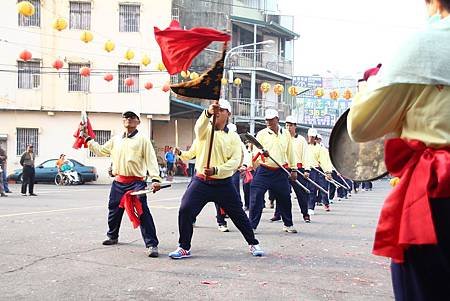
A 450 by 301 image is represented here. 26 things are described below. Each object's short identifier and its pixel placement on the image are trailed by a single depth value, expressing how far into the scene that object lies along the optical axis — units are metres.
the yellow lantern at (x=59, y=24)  19.89
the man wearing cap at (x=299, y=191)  12.18
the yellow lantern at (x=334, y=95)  27.20
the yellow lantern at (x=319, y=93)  28.55
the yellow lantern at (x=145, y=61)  23.66
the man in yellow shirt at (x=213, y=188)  7.64
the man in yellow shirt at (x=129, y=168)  8.16
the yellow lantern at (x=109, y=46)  21.81
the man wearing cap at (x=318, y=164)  15.98
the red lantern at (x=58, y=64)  25.65
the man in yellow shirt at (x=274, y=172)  9.83
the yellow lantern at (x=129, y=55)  23.19
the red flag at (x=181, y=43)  6.05
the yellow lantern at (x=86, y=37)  21.47
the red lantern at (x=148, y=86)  27.67
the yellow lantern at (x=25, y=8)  17.27
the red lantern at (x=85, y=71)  25.19
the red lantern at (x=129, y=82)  28.19
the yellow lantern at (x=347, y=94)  24.61
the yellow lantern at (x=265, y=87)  30.96
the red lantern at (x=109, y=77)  28.22
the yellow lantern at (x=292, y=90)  29.47
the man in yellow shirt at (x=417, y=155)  2.40
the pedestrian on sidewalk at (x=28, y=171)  19.67
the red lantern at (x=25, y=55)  22.74
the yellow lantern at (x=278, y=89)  28.91
